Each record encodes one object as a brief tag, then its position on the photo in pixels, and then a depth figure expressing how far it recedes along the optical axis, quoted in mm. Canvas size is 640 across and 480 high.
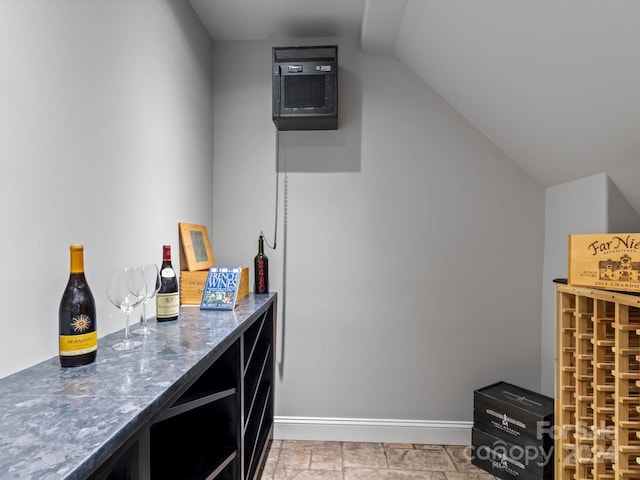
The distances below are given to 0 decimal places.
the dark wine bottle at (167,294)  1559
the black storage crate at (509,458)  1890
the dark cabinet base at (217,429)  1354
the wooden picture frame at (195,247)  2002
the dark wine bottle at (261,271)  2379
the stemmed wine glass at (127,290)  1188
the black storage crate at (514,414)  1889
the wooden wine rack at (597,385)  1364
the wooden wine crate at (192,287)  1962
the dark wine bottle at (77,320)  999
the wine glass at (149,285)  1317
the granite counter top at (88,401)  587
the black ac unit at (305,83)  2227
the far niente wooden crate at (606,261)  1360
